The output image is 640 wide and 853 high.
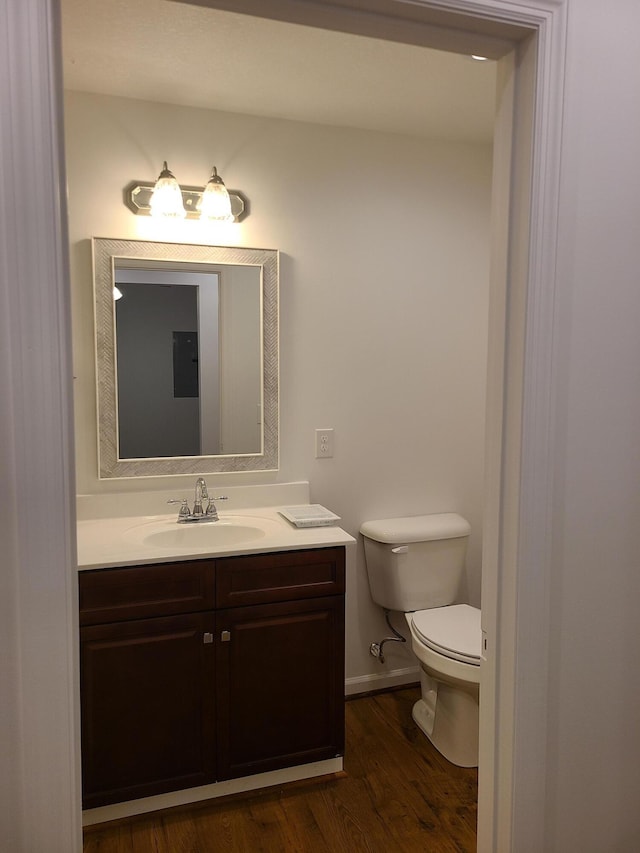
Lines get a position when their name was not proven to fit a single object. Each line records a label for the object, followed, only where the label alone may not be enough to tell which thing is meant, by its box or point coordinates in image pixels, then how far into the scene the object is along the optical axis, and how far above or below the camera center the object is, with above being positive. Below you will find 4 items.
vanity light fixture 2.33 +0.67
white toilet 2.34 -0.93
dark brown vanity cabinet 1.99 -0.94
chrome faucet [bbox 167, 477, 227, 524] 2.40 -0.48
